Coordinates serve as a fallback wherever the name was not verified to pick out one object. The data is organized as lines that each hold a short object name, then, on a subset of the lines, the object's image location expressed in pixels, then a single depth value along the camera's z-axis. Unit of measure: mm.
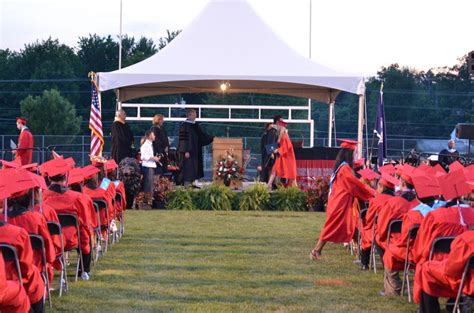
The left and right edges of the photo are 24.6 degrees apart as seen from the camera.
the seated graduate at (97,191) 13398
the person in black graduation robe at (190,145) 25734
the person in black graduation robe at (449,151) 21509
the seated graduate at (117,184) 15633
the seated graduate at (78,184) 11703
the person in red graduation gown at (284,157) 24422
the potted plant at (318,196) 22922
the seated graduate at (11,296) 6719
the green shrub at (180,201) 22797
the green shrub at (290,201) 23094
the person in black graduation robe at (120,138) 22625
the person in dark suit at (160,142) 24312
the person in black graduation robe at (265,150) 25445
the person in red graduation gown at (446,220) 8367
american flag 22656
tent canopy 23734
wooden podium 25219
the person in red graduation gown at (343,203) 13031
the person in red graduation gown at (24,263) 7445
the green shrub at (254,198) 22953
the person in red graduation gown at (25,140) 21741
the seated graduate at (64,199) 10914
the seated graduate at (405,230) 9312
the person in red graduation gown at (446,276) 7414
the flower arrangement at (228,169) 25016
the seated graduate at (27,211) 8133
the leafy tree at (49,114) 54094
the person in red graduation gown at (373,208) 11453
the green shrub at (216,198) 22891
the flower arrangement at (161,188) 22781
